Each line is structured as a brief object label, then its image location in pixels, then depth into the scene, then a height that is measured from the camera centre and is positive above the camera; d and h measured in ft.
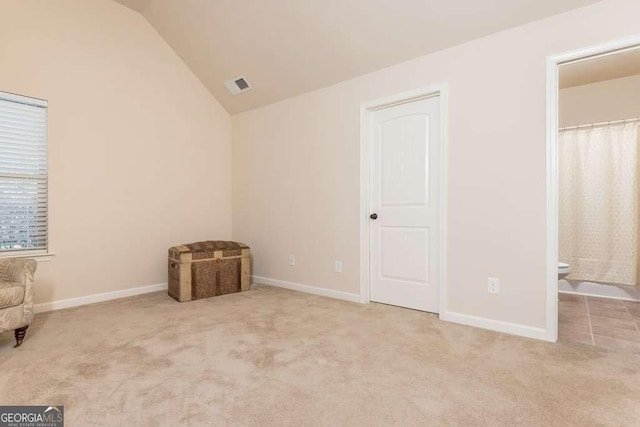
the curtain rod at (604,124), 11.47 +3.06
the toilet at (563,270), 10.82 -1.69
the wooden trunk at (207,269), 11.66 -1.92
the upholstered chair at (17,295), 7.13 -1.69
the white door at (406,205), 9.94 +0.29
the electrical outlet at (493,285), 8.59 -1.72
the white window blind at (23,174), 9.95 +1.13
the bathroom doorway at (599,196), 10.62 +0.67
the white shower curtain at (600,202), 11.58 +0.44
